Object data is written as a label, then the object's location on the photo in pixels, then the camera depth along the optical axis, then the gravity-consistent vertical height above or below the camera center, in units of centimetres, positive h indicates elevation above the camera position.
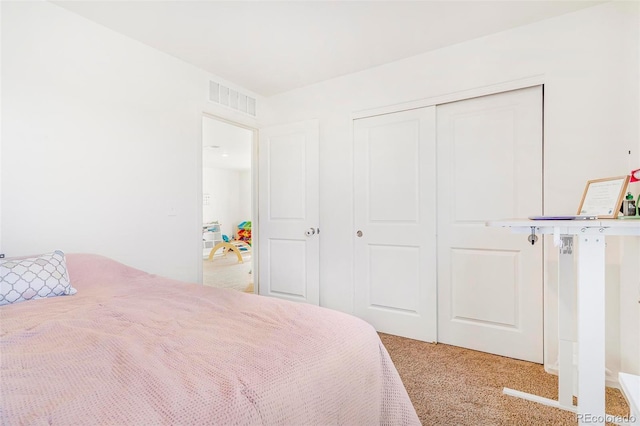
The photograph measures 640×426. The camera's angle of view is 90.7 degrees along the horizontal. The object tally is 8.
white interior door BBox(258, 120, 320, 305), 324 -1
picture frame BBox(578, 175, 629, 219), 149 +7
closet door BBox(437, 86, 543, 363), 227 -9
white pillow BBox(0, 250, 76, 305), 154 -35
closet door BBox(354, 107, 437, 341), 266 -11
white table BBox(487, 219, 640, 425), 117 -38
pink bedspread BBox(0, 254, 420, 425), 68 -42
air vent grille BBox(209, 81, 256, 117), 308 +116
